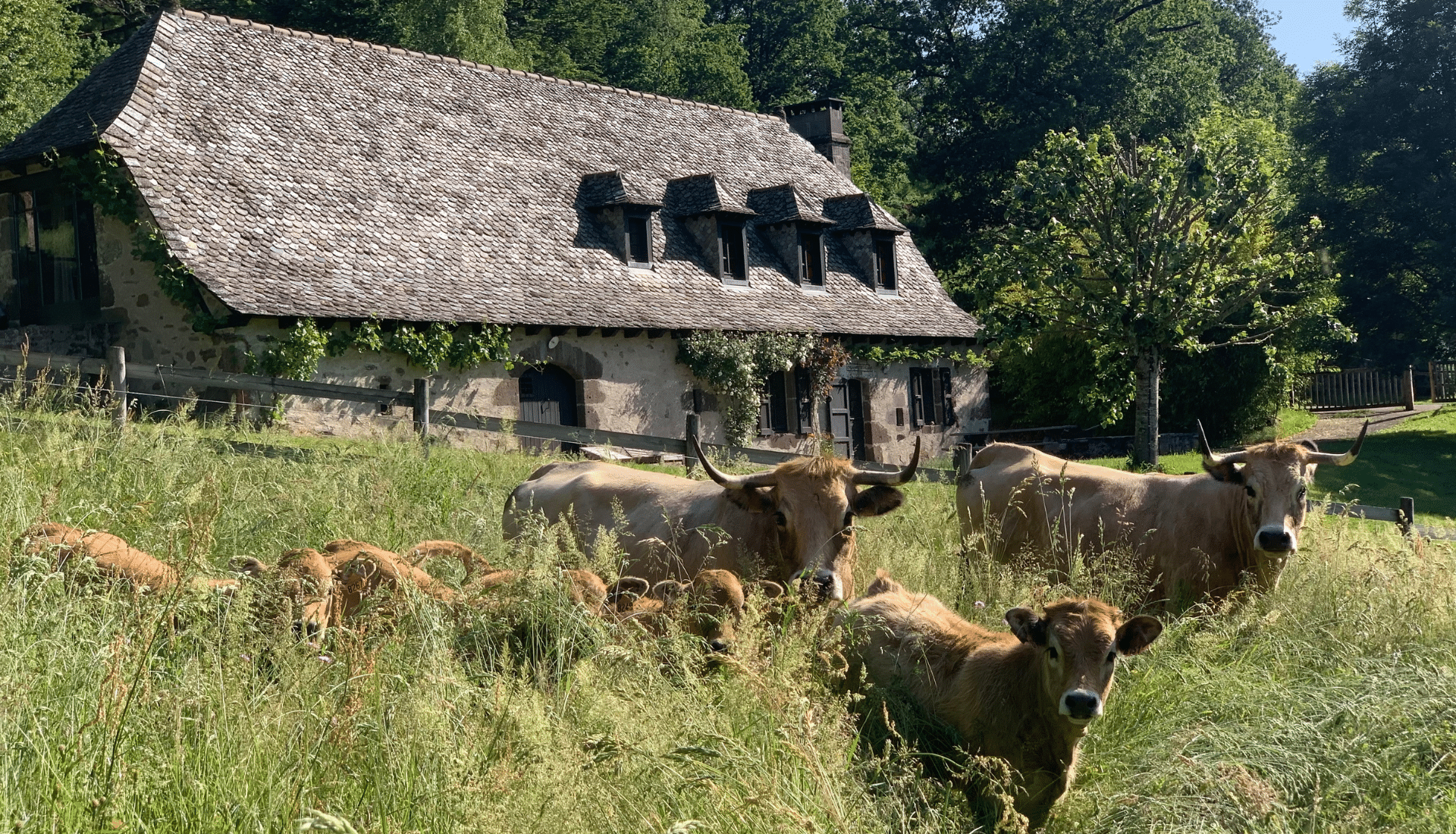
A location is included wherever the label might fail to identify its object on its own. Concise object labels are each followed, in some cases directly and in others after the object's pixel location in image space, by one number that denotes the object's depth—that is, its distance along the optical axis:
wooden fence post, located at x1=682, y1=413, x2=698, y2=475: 14.52
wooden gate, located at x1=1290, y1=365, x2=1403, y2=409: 41.06
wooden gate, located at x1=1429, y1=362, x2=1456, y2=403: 42.34
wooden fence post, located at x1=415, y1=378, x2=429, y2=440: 15.43
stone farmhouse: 18.84
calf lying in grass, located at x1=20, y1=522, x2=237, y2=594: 4.99
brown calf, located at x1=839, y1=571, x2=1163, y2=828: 5.17
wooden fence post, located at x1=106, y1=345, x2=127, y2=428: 13.59
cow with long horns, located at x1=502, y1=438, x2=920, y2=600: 7.03
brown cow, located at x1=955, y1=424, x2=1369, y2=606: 8.59
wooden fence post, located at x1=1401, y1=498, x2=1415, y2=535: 14.18
